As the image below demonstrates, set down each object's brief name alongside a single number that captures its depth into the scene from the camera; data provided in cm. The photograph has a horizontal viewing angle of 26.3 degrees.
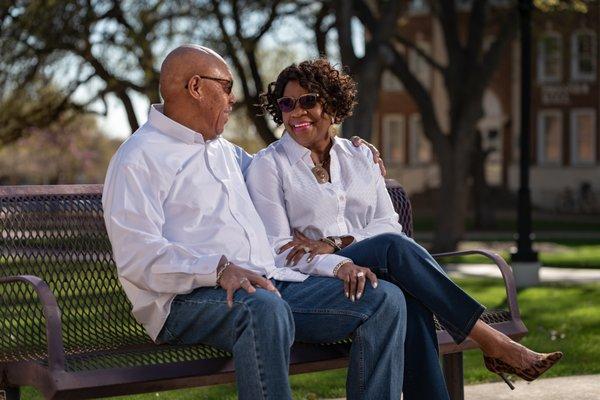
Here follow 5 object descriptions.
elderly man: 441
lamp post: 1459
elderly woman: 492
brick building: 4922
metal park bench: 450
